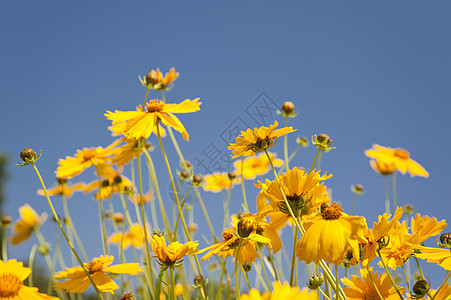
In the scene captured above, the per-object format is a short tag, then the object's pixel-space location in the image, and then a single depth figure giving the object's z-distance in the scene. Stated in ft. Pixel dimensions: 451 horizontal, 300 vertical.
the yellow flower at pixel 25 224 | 3.44
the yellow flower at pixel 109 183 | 2.61
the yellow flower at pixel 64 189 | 3.02
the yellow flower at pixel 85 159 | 2.45
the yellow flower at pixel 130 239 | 3.35
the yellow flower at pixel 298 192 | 1.84
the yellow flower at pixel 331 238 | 1.75
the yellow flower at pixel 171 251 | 1.88
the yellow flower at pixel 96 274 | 1.97
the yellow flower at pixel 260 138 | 1.90
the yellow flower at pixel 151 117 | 2.06
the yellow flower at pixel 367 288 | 1.92
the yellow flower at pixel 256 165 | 3.08
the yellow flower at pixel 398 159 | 2.97
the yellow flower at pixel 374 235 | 1.83
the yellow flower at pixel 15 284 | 1.88
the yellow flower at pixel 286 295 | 1.53
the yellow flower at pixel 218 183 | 3.11
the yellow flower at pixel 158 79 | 2.34
